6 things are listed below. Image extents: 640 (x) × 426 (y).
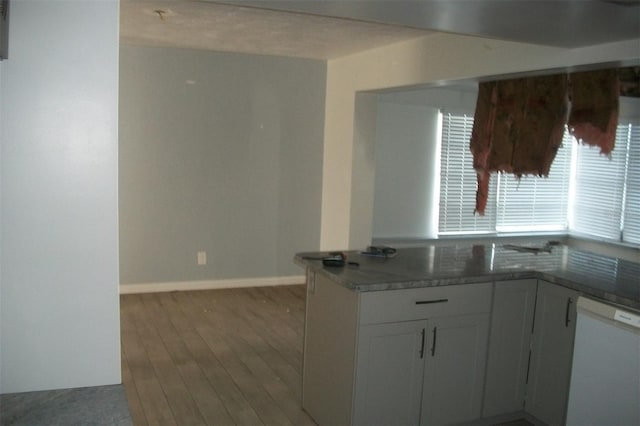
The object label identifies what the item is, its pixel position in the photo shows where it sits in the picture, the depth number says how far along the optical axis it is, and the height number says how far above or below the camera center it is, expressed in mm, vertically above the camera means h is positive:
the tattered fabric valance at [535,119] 3492 +307
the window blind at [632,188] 5996 -202
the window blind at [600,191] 6168 -262
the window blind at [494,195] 6297 -361
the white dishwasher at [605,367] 2430 -895
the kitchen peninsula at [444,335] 2797 -919
